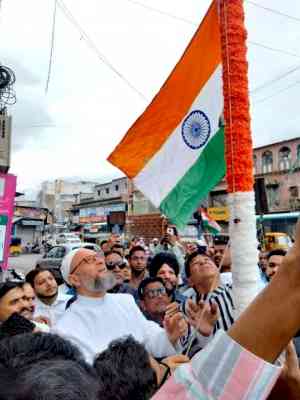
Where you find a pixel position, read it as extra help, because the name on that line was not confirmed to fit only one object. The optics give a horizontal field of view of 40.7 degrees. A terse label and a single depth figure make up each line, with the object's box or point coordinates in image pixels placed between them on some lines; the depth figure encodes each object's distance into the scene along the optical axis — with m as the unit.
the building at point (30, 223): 38.23
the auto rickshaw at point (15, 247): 33.15
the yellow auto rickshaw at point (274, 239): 17.50
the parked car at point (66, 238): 32.56
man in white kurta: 2.49
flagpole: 2.26
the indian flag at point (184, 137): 3.14
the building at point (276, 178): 29.03
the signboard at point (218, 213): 27.66
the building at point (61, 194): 72.12
